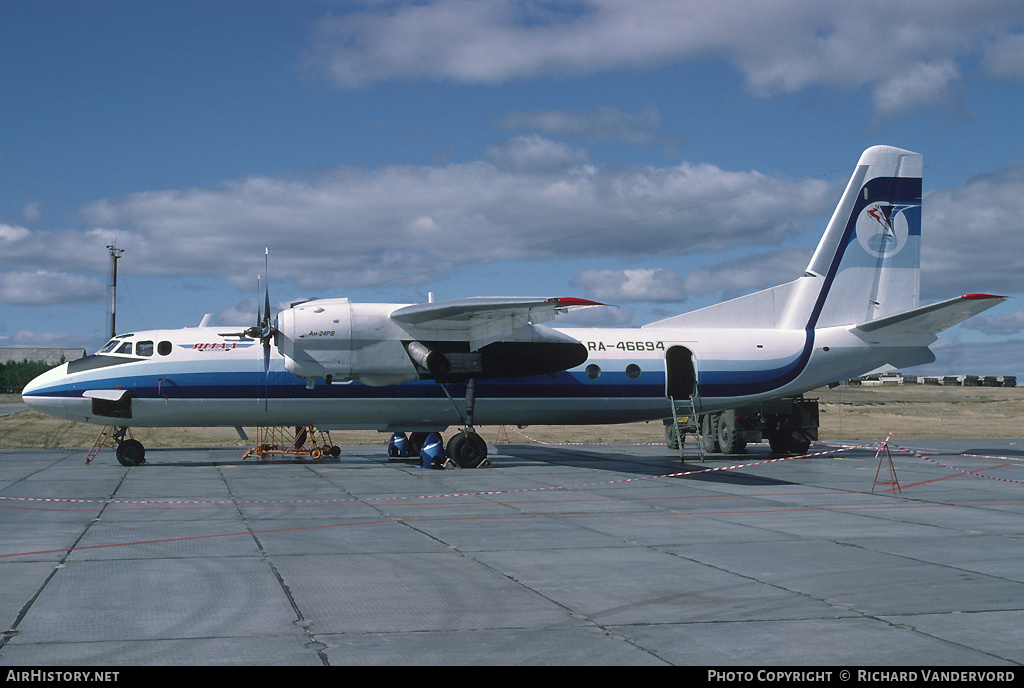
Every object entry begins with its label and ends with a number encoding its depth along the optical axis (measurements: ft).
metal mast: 190.49
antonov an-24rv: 68.80
